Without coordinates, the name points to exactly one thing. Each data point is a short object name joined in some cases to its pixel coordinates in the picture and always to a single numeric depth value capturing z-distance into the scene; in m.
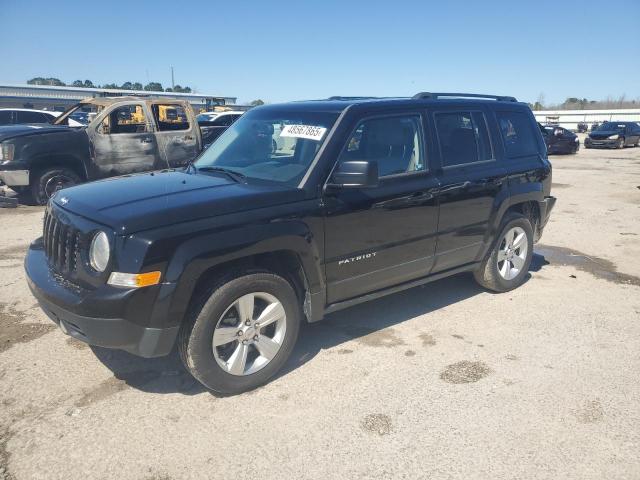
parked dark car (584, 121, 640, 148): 28.41
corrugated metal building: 42.19
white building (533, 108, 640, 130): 64.62
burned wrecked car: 8.70
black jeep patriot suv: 2.92
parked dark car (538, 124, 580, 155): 25.11
